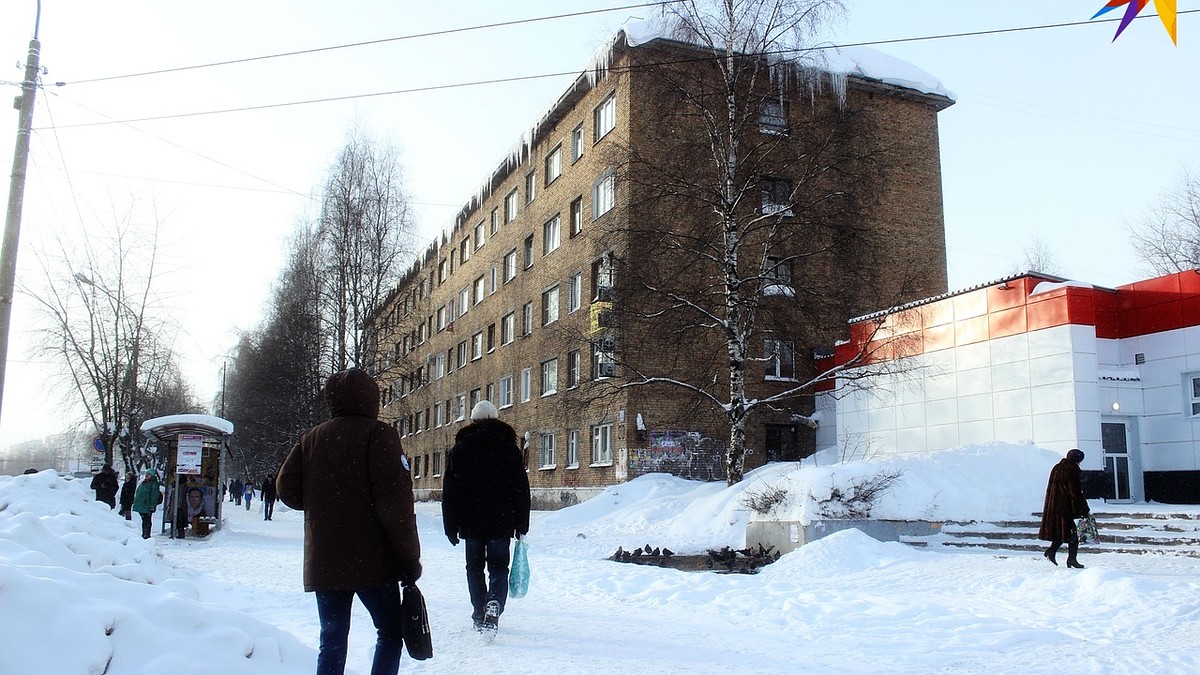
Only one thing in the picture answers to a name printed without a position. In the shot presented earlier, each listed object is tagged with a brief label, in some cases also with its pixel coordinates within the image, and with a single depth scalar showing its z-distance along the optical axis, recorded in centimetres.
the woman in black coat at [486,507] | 695
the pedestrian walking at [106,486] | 2391
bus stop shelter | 1933
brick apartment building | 2062
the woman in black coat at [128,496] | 2297
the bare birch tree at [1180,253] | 3834
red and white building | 1823
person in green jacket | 1855
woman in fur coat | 1142
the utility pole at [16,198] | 1218
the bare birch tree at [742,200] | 1966
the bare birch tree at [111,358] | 3100
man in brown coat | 425
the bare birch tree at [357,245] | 3069
